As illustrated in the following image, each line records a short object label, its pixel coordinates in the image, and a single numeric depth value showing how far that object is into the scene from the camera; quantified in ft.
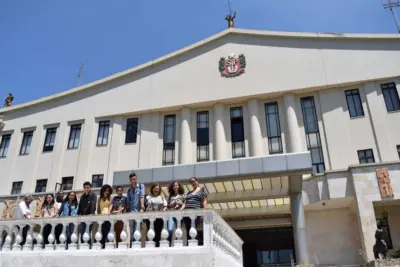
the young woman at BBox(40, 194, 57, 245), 25.10
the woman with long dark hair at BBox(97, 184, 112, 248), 23.52
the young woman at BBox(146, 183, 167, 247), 22.65
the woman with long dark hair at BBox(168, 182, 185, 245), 22.21
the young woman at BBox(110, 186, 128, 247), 22.93
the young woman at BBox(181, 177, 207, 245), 21.83
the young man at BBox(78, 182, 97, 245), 23.41
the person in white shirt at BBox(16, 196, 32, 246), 25.17
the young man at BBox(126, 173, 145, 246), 22.75
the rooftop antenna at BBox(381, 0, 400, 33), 74.59
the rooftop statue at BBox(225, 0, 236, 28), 79.15
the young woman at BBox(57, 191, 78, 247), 24.34
